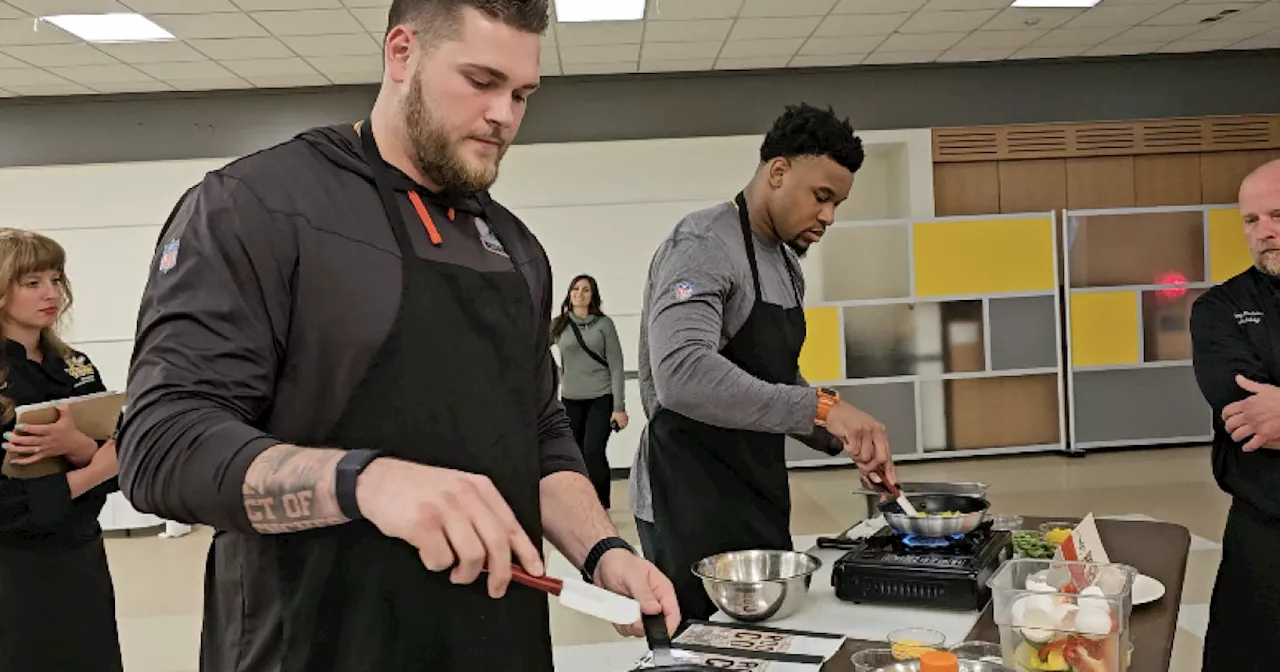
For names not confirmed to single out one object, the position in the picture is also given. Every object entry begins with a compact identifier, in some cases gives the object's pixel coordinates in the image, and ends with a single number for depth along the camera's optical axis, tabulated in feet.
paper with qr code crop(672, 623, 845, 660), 5.23
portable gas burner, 5.78
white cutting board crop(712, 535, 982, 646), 5.56
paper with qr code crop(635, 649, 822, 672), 4.95
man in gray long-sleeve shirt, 6.84
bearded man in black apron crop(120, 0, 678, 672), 2.85
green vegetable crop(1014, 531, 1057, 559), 6.92
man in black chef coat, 7.75
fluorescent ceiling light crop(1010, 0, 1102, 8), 21.75
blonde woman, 7.41
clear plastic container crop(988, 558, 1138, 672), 4.51
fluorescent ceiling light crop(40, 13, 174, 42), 20.01
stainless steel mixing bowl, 5.64
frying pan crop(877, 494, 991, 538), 6.31
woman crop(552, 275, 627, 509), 20.07
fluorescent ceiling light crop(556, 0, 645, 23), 20.65
